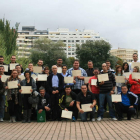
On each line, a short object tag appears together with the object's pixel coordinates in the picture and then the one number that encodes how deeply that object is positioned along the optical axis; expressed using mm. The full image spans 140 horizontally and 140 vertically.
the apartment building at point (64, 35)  112208
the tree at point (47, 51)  47002
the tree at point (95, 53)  42988
